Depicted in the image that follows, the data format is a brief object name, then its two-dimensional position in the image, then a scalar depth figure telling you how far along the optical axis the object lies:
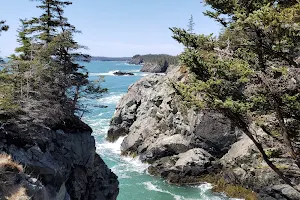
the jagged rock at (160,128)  37.84
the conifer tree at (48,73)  18.72
